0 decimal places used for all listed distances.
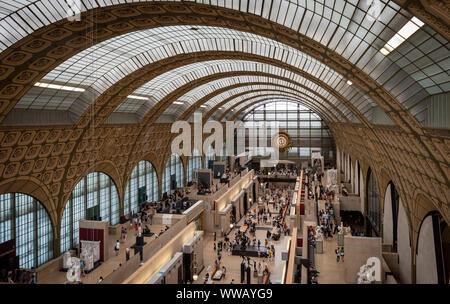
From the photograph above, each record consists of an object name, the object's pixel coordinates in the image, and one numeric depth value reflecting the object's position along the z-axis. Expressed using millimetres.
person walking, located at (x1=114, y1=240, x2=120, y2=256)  28047
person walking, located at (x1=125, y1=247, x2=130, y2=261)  24962
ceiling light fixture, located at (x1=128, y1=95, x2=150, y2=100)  34669
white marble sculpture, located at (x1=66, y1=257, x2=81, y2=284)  17641
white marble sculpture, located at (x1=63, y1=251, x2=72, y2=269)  26141
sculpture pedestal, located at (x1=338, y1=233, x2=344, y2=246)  26578
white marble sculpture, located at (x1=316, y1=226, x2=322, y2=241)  25344
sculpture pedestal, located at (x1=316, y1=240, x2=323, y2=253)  25250
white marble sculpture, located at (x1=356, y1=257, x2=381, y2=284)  18612
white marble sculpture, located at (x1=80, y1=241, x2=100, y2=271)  24844
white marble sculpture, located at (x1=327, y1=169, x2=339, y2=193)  45266
